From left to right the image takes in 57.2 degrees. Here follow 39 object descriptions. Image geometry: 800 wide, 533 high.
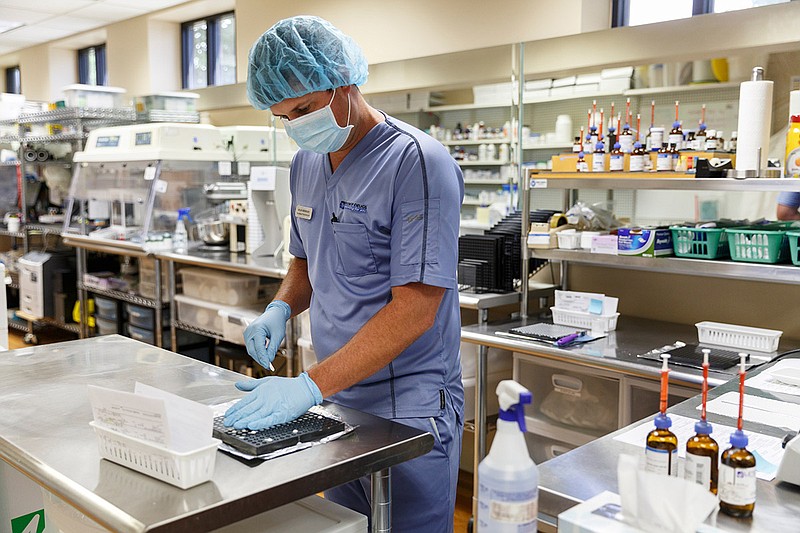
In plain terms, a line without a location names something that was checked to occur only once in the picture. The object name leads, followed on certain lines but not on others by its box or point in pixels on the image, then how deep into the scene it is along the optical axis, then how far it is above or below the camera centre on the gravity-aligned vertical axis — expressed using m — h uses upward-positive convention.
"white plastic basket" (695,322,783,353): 2.59 -0.51
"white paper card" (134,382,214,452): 1.25 -0.40
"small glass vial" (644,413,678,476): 1.17 -0.41
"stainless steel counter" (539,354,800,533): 1.16 -0.52
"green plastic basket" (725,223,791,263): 2.46 -0.17
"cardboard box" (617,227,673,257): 2.74 -0.18
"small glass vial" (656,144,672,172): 2.68 +0.12
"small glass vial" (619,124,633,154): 2.84 +0.20
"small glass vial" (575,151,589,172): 2.94 +0.11
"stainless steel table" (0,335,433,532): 1.20 -0.51
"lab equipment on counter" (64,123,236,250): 5.04 +0.07
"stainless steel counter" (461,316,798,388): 2.34 -0.56
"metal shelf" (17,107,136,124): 6.06 +0.62
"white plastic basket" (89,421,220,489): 1.24 -0.47
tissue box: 1.07 -0.49
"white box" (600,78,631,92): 5.13 +0.77
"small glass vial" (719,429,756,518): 1.12 -0.44
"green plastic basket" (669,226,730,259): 2.62 -0.18
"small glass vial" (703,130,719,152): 2.64 +0.18
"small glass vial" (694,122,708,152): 2.66 +0.20
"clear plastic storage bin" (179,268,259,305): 4.43 -0.60
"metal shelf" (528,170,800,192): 2.39 +0.04
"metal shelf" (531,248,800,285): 2.42 -0.26
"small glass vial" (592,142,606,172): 2.87 +0.14
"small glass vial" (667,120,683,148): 2.70 +0.22
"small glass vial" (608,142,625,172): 2.84 +0.13
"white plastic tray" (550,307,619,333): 2.91 -0.51
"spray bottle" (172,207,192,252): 5.10 -0.32
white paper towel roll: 2.39 +0.24
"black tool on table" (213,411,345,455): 1.40 -0.48
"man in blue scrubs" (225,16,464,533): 1.66 -0.16
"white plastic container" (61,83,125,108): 6.40 +0.81
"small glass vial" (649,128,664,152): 2.75 +0.21
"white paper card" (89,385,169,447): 1.24 -0.40
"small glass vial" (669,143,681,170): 2.66 +0.13
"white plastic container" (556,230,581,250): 3.00 -0.19
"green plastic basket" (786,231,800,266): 2.42 -0.17
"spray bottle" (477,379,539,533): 0.94 -0.36
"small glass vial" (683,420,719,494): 1.15 -0.41
